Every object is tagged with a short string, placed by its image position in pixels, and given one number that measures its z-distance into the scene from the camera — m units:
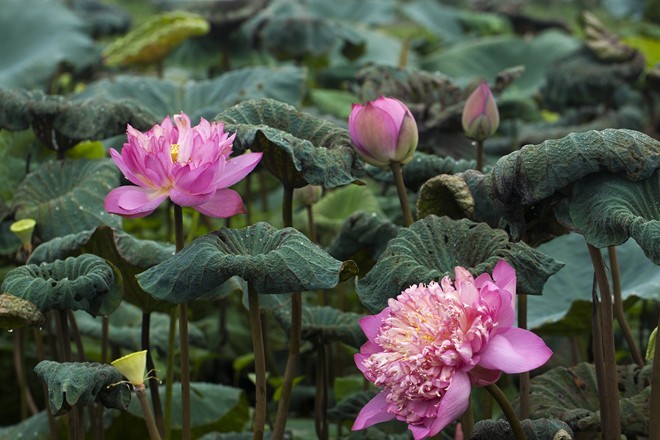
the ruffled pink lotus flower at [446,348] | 3.30
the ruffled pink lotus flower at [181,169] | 3.45
